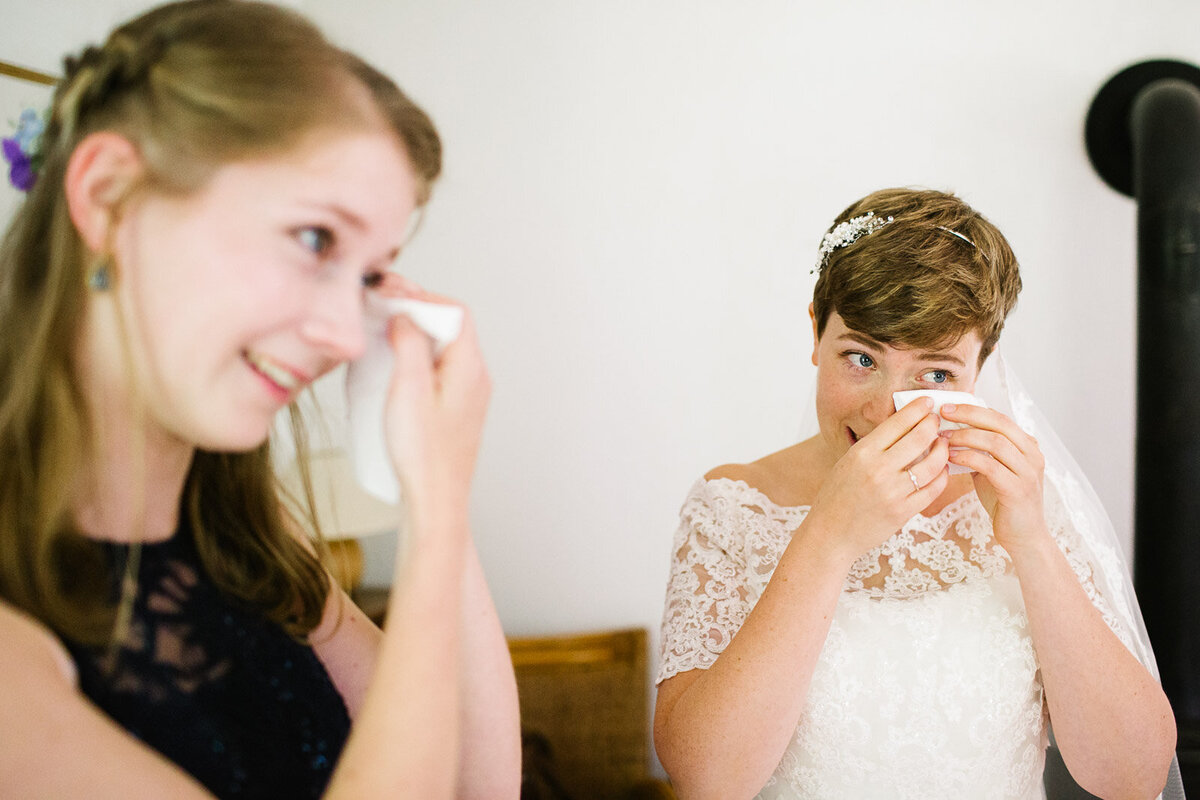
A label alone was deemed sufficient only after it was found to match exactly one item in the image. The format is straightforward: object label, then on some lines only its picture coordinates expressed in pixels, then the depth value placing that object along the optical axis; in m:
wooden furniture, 2.21
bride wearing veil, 1.14
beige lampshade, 1.97
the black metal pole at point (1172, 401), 1.68
